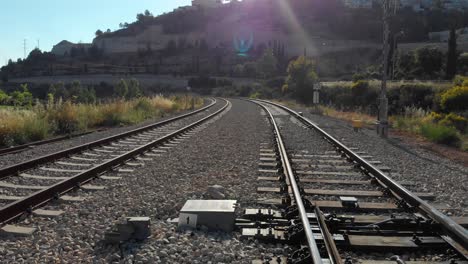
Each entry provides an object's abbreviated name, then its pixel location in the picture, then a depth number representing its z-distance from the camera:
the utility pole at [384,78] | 15.83
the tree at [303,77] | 49.06
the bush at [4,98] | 26.21
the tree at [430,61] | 58.55
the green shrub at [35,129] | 13.94
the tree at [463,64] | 54.31
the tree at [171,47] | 170.88
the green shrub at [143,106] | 25.28
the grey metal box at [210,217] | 5.00
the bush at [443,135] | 14.57
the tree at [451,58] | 51.72
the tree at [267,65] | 99.81
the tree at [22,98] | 21.44
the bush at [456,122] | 18.62
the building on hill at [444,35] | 119.31
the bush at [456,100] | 24.38
